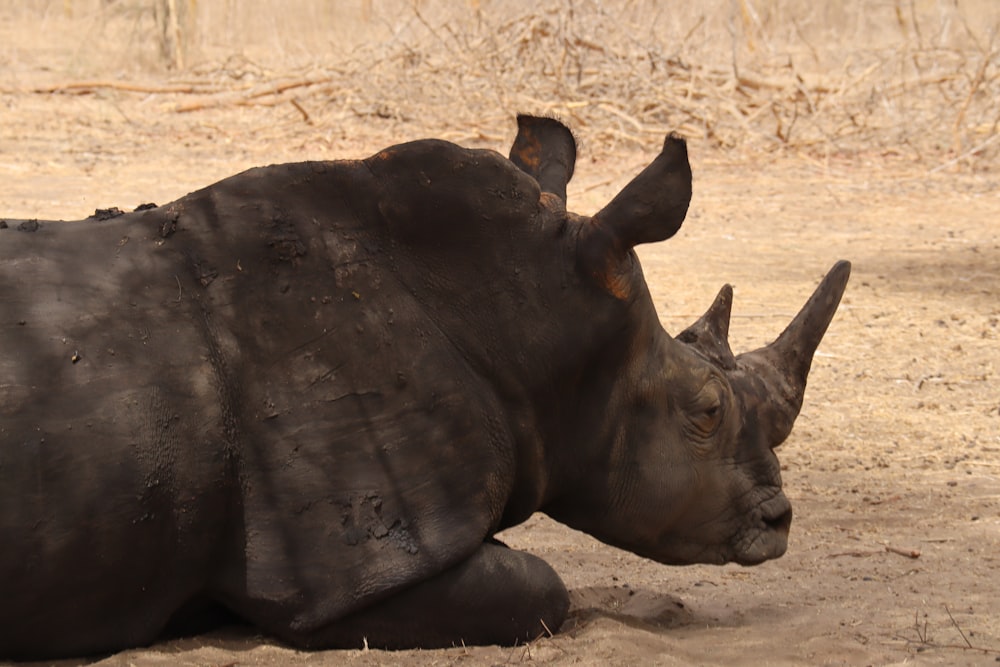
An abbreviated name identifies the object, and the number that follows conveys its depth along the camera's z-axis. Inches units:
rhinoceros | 270.7
